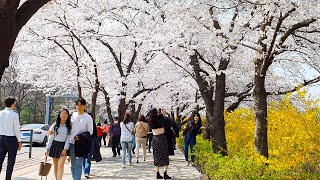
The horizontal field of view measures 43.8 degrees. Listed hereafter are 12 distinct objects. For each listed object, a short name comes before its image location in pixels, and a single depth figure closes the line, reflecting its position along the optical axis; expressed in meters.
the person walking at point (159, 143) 8.71
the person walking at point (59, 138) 7.08
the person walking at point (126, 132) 11.46
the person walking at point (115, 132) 14.19
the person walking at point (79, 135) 6.83
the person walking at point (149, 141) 17.84
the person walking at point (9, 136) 7.05
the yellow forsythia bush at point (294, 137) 7.11
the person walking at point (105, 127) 23.16
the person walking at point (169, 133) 8.98
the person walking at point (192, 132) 11.80
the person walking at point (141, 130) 12.90
